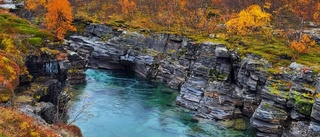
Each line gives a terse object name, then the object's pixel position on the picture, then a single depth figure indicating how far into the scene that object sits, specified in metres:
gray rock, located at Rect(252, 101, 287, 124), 42.62
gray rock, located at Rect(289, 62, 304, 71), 46.94
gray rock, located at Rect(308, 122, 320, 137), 38.31
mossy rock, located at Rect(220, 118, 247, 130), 46.62
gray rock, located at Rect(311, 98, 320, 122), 38.33
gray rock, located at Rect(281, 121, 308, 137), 39.97
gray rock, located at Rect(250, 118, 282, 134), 42.41
